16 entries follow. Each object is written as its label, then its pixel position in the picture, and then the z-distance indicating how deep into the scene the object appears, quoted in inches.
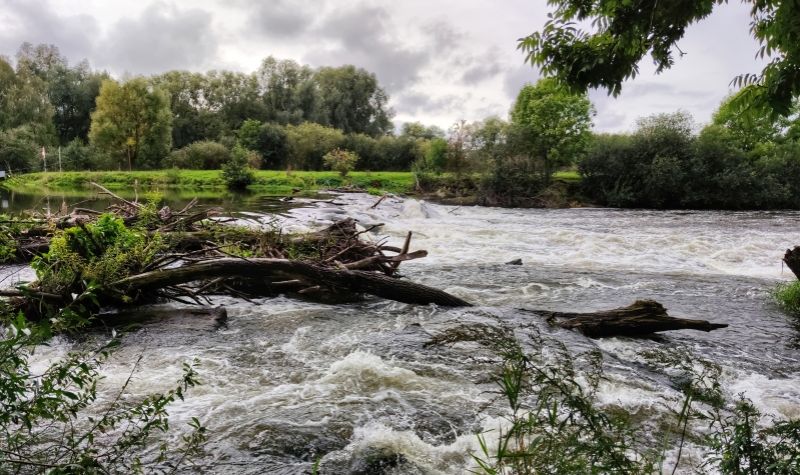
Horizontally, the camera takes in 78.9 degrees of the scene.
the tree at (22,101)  2053.4
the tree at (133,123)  1921.8
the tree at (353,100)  2930.6
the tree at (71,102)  2390.5
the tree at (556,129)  1472.7
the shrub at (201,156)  2047.2
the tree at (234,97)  2699.3
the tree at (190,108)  2556.6
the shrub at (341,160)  1718.8
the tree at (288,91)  2748.5
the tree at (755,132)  1660.9
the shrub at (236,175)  1486.2
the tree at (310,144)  2100.1
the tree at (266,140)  2107.5
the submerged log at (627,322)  257.4
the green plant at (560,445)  86.4
